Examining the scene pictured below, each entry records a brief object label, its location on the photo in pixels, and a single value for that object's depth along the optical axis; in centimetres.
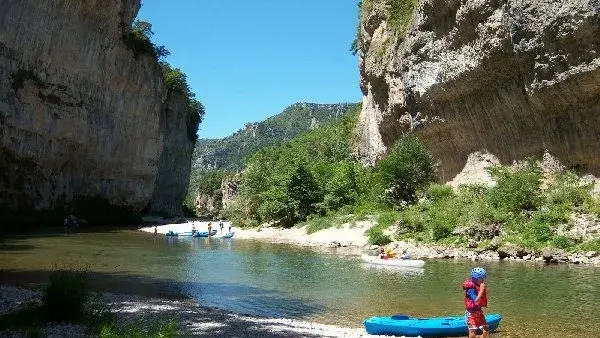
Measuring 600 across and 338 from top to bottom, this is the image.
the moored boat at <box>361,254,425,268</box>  2120
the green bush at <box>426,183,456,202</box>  3334
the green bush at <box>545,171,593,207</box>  2575
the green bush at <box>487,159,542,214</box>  2683
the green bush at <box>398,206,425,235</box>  2903
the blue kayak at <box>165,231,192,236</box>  4129
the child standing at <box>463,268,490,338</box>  877
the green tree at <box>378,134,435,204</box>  3694
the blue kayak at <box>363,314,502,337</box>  1088
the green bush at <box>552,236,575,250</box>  2255
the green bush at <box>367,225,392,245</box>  2934
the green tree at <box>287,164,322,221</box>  4356
